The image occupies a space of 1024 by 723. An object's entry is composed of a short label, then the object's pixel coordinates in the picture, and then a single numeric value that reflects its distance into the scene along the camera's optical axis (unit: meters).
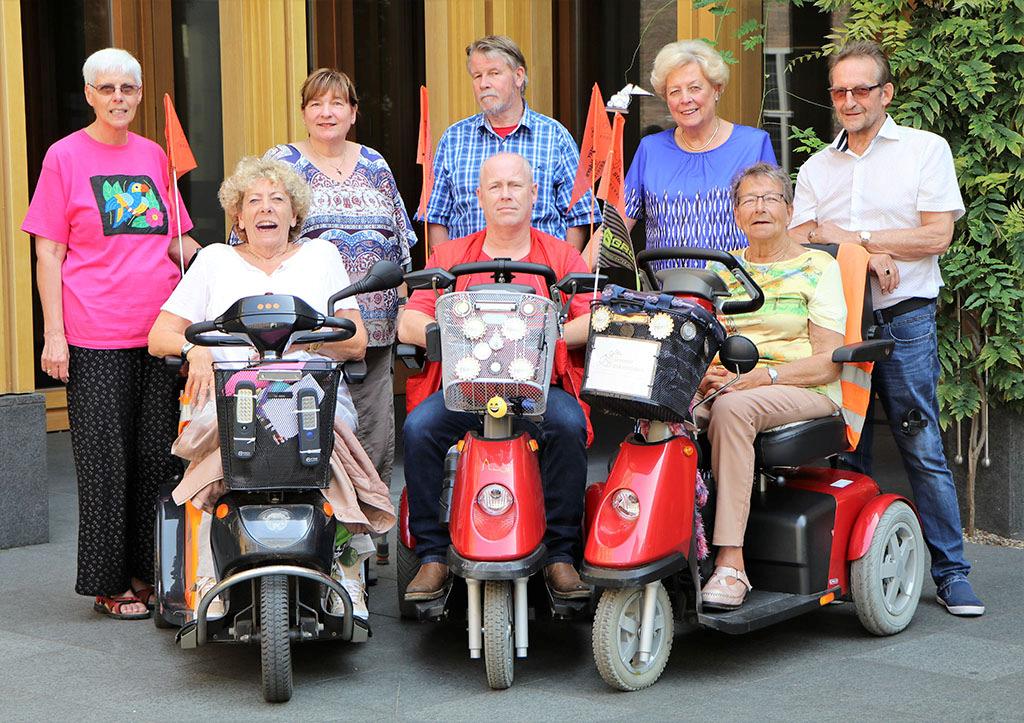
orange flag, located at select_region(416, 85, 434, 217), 5.61
